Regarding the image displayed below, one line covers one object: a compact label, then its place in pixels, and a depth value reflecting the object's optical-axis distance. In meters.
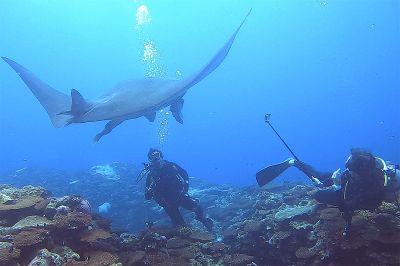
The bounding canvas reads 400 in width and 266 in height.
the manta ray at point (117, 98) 6.55
